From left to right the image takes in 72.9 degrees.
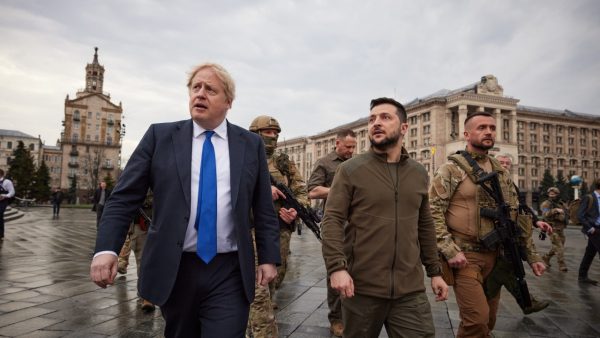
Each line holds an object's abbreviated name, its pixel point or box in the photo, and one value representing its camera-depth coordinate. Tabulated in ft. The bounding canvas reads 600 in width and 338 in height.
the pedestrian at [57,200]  84.89
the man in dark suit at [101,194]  42.38
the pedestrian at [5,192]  38.65
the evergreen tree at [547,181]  240.53
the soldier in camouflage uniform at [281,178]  14.62
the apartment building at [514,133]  253.24
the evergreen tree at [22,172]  177.17
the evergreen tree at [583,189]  239.26
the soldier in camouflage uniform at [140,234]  16.75
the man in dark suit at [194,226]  6.89
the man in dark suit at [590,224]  25.63
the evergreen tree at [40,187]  184.59
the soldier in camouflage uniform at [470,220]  10.57
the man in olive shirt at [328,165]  16.53
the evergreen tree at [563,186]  224.35
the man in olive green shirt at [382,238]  8.39
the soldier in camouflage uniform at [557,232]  30.96
